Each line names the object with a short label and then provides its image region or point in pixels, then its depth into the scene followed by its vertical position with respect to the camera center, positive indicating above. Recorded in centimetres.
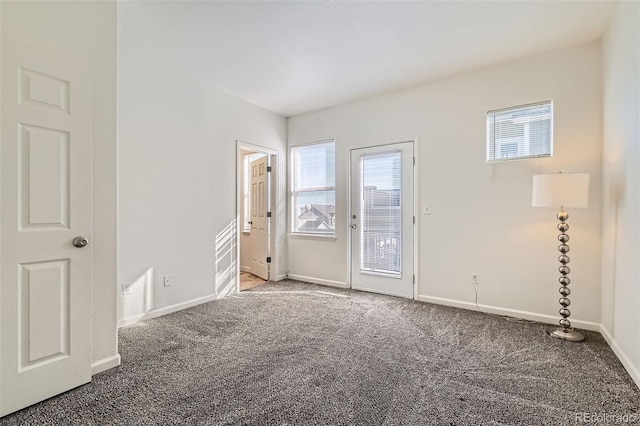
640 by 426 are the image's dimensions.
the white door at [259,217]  488 -13
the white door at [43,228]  165 -12
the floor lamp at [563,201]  251 +9
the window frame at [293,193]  491 +27
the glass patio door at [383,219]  386 -11
